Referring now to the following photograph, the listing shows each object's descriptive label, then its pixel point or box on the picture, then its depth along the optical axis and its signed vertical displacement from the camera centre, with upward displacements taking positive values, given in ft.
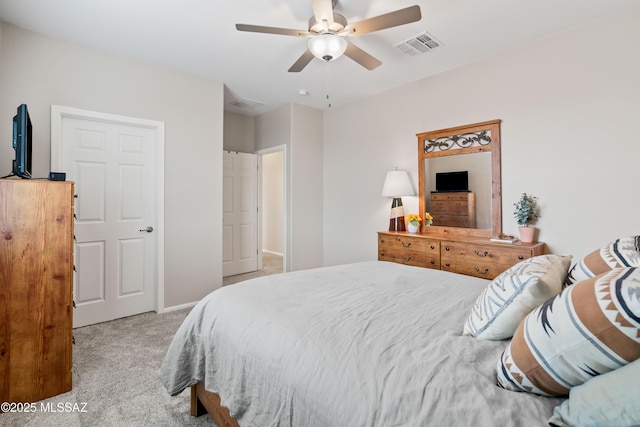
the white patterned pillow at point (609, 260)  3.82 -0.53
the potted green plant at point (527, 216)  9.37 +0.06
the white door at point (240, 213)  16.66 +0.31
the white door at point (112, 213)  9.87 +0.20
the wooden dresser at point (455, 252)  9.02 -1.09
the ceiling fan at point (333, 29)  6.61 +4.32
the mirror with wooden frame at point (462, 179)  10.47 +1.39
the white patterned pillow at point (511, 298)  3.38 -0.90
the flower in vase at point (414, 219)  11.86 -0.03
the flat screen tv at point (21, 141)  6.41 +1.62
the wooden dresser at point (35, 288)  6.00 -1.38
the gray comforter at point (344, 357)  2.72 -1.52
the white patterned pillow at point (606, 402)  2.06 -1.28
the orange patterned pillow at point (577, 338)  2.26 -0.94
